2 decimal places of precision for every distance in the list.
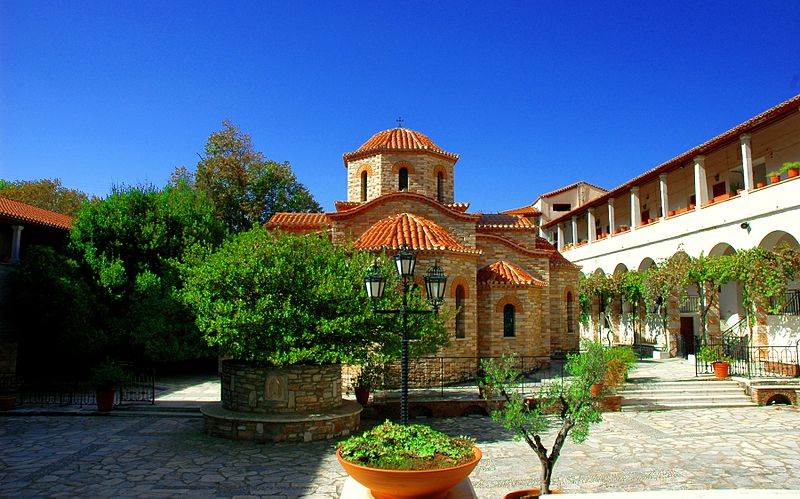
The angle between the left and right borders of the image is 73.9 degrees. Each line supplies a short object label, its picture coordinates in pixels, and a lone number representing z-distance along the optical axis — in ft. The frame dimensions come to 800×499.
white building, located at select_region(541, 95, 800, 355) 55.11
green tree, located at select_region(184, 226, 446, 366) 36.35
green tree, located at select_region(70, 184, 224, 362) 56.85
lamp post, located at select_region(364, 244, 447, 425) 27.91
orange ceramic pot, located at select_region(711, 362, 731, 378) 53.42
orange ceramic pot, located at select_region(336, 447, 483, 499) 17.98
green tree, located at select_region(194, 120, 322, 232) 102.78
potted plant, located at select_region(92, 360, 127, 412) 44.78
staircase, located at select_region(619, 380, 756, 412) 47.09
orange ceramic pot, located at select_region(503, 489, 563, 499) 19.78
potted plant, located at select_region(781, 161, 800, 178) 51.96
